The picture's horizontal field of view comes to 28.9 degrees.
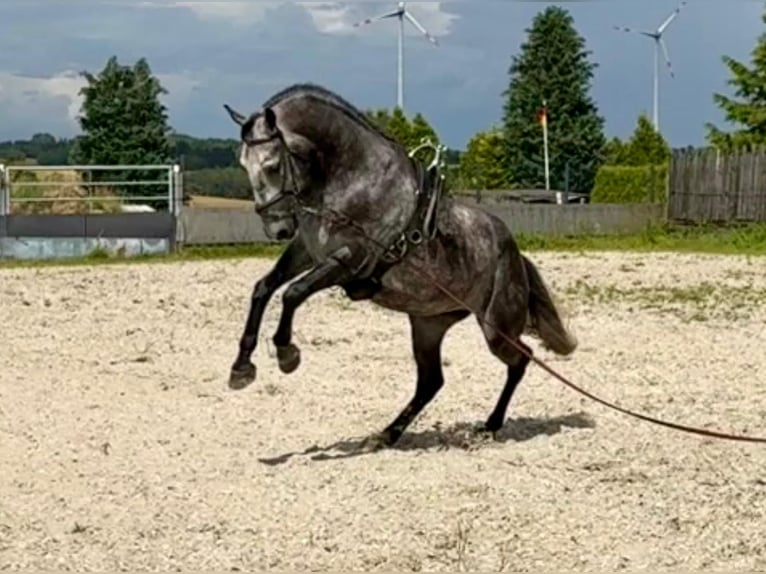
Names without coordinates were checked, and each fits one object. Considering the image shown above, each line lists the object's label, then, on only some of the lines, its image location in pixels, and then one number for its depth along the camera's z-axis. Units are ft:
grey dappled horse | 22.44
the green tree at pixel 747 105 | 121.19
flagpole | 181.28
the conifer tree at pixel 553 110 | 197.57
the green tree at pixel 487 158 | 185.88
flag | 180.65
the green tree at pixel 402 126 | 141.28
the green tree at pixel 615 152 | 165.99
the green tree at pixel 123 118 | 139.74
